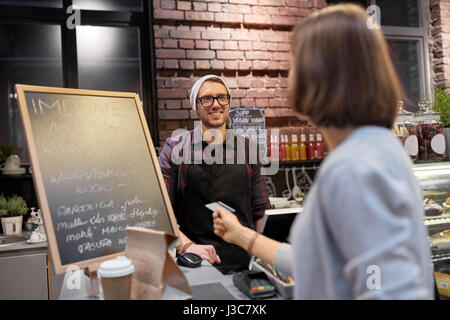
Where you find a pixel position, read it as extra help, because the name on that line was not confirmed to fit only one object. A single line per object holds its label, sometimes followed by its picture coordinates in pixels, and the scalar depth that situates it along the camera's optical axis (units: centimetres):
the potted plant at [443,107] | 258
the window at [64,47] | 370
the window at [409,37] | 457
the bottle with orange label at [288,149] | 379
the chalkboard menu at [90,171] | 125
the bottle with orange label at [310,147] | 387
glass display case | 243
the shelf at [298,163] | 373
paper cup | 108
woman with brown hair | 68
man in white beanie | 221
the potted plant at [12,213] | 318
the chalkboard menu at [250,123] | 382
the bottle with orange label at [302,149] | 382
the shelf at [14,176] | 328
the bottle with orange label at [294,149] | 380
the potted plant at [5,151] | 334
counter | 121
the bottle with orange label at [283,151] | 377
